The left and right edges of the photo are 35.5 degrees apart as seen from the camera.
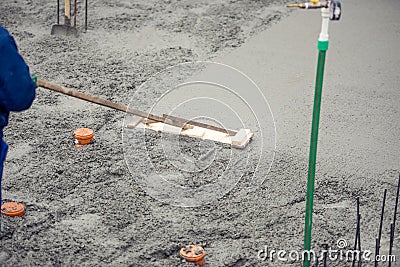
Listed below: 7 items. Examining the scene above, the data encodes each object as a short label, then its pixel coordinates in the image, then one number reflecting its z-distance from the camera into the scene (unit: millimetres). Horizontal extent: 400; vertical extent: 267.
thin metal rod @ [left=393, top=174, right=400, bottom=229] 3557
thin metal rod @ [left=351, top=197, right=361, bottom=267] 3037
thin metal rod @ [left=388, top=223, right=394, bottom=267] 3101
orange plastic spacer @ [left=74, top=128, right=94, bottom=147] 4457
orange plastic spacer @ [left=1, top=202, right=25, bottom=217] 3646
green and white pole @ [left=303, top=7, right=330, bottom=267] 2889
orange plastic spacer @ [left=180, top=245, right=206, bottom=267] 3327
